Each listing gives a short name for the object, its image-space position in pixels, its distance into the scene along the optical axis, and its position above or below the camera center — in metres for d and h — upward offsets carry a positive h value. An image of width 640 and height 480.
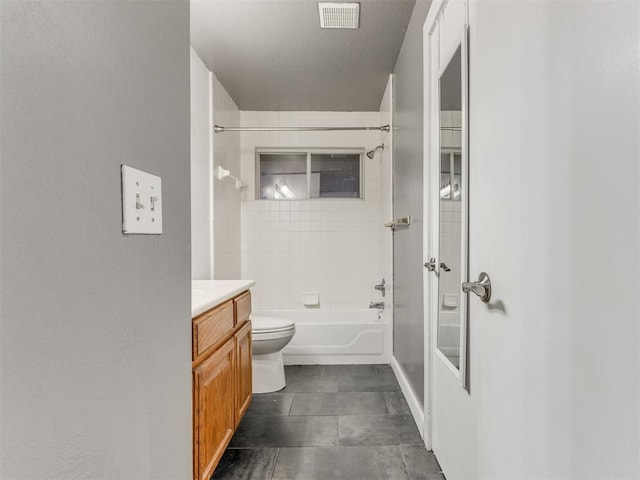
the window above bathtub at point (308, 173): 3.84 +0.60
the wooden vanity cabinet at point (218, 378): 1.32 -0.59
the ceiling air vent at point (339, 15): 2.05 +1.20
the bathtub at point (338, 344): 3.23 -0.93
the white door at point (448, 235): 1.32 -0.01
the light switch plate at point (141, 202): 0.63 +0.06
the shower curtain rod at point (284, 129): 3.10 +0.86
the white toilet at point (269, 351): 2.47 -0.78
